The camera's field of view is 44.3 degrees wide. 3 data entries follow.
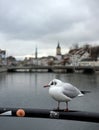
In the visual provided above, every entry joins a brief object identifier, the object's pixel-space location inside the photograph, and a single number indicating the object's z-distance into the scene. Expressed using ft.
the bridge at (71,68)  135.87
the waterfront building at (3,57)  177.23
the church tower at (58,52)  217.73
